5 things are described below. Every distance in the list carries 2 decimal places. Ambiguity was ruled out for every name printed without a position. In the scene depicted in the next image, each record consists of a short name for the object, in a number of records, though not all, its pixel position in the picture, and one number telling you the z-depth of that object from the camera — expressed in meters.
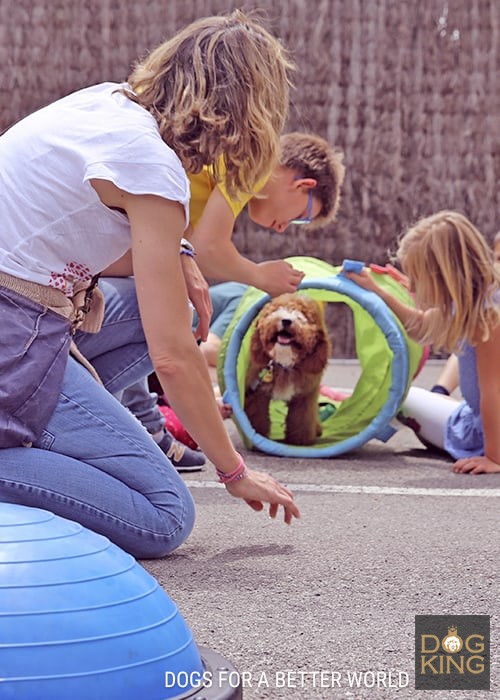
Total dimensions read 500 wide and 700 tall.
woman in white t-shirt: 1.88
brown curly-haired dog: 4.04
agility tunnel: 3.85
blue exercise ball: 1.21
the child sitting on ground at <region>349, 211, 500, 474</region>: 3.51
